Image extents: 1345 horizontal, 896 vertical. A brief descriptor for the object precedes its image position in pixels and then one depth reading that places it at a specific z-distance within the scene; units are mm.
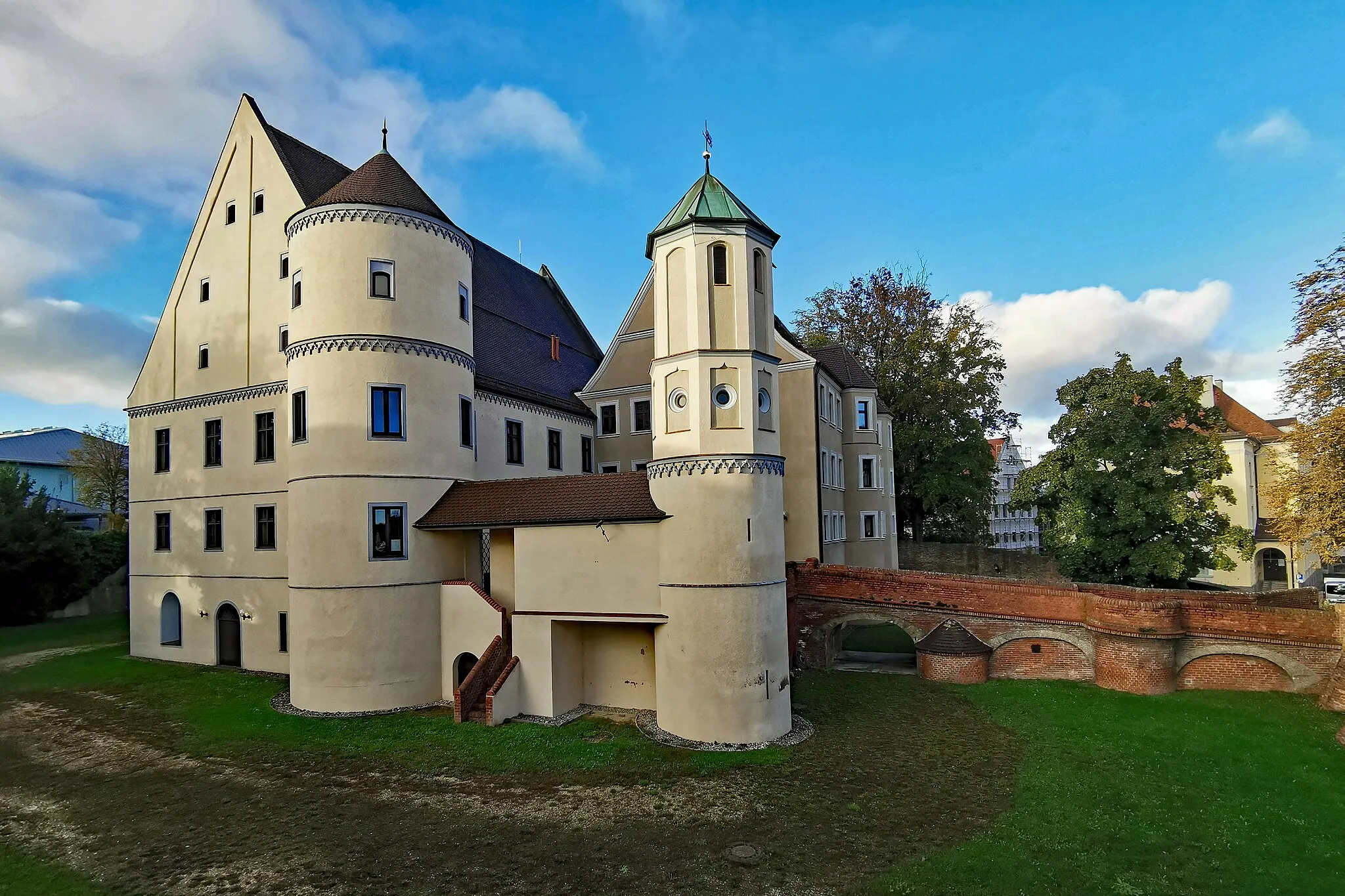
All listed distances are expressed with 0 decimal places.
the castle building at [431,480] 16219
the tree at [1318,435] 16125
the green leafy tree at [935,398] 37219
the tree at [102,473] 49375
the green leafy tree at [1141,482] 26516
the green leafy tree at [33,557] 32719
